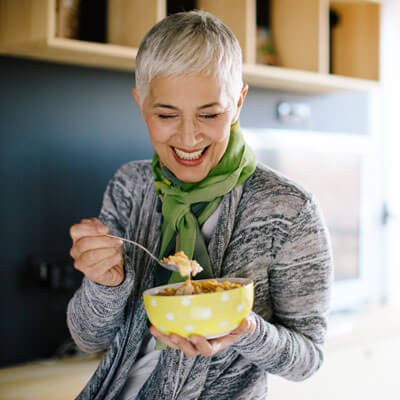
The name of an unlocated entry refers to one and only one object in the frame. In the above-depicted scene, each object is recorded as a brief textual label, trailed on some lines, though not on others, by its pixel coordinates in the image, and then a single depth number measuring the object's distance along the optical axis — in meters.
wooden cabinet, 1.54
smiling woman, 0.98
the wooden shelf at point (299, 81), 1.93
